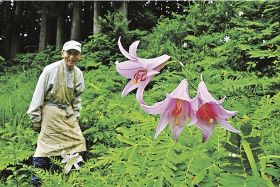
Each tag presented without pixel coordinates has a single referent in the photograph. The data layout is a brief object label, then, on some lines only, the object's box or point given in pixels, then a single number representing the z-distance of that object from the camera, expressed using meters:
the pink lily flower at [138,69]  1.33
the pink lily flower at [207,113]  1.21
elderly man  4.93
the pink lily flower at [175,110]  1.26
